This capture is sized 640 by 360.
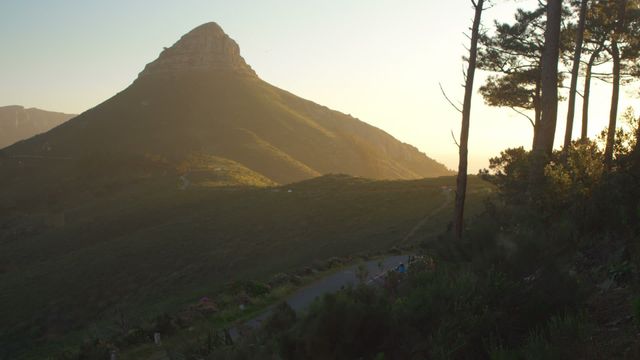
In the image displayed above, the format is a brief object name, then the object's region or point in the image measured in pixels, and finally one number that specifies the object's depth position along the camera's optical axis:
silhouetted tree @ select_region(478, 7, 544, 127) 24.06
